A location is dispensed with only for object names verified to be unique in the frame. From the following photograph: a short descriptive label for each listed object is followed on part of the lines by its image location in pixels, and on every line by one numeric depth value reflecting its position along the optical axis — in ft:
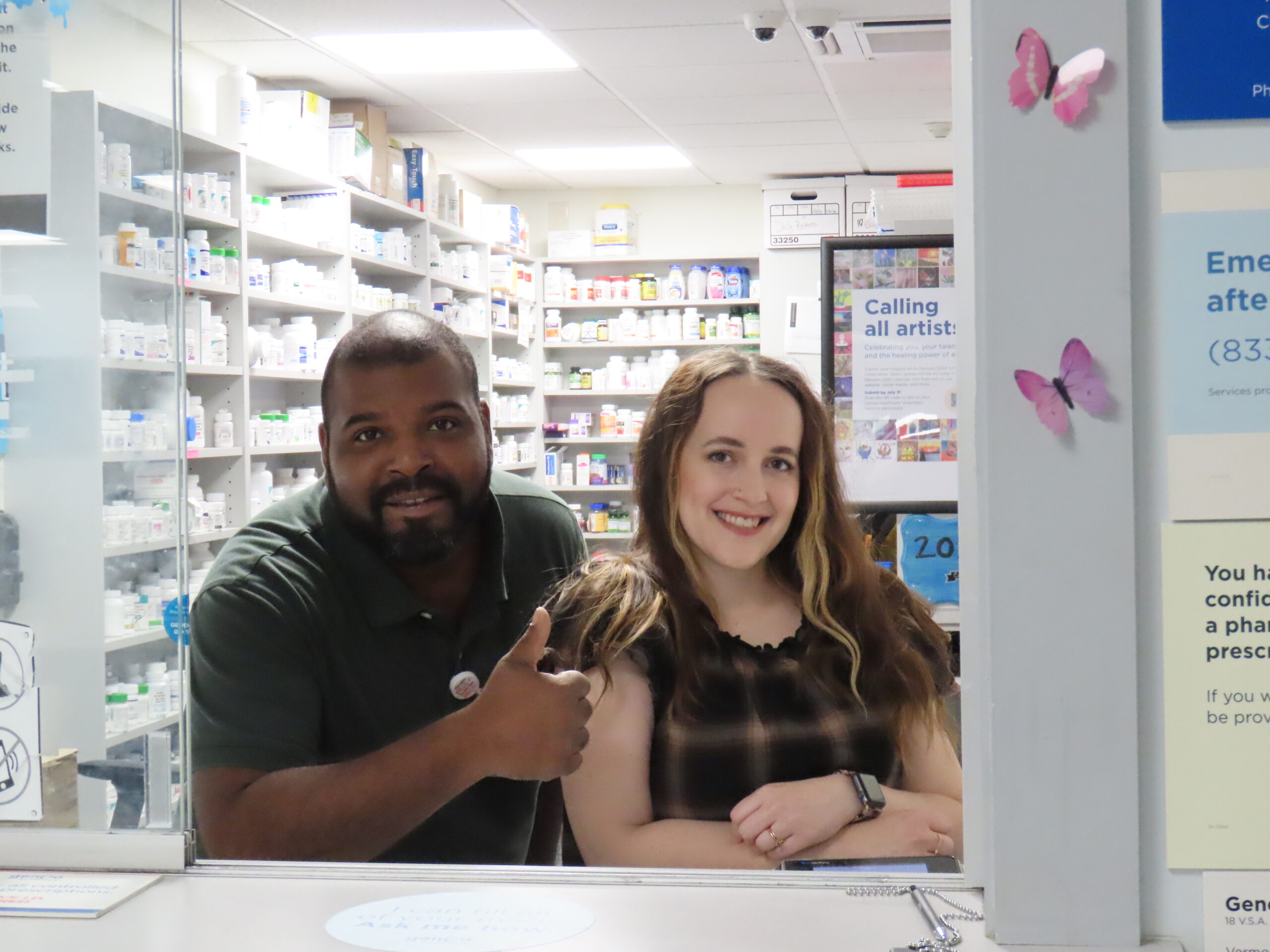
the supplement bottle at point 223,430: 14.51
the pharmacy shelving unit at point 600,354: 26.86
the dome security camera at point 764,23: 14.61
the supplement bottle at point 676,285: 26.50
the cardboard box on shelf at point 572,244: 27.22
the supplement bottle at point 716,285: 26.50
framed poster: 9.29
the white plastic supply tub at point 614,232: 27.02
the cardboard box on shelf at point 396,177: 19.04
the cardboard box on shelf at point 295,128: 16.17
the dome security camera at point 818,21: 14.55
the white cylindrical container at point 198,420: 14.07
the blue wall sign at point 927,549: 9.08
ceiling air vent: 15.26
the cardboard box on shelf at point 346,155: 17.40
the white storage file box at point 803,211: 25.84
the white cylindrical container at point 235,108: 15.29
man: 4.83
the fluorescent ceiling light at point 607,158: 23.38
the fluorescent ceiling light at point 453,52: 15.62
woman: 4.94
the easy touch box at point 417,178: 20.03
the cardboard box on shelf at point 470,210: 22.34
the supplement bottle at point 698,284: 26.63
